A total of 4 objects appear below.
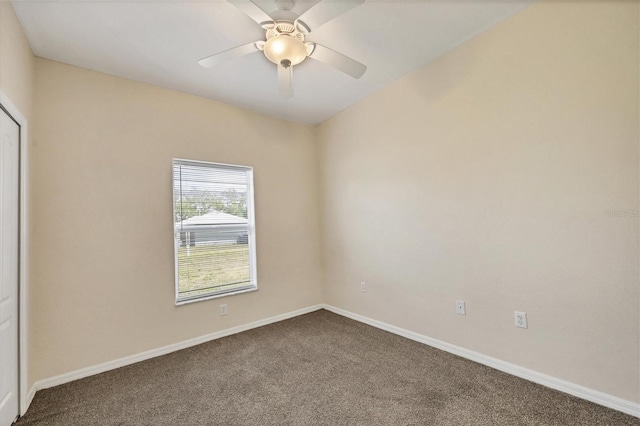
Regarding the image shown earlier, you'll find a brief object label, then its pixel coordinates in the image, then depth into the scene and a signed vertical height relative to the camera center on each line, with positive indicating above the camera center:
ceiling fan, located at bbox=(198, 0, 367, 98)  1.70 +1.21
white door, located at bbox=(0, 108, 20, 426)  1.76 -0.20
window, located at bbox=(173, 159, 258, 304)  3.07 -0.03
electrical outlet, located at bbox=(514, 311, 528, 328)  2.18 -0.80
